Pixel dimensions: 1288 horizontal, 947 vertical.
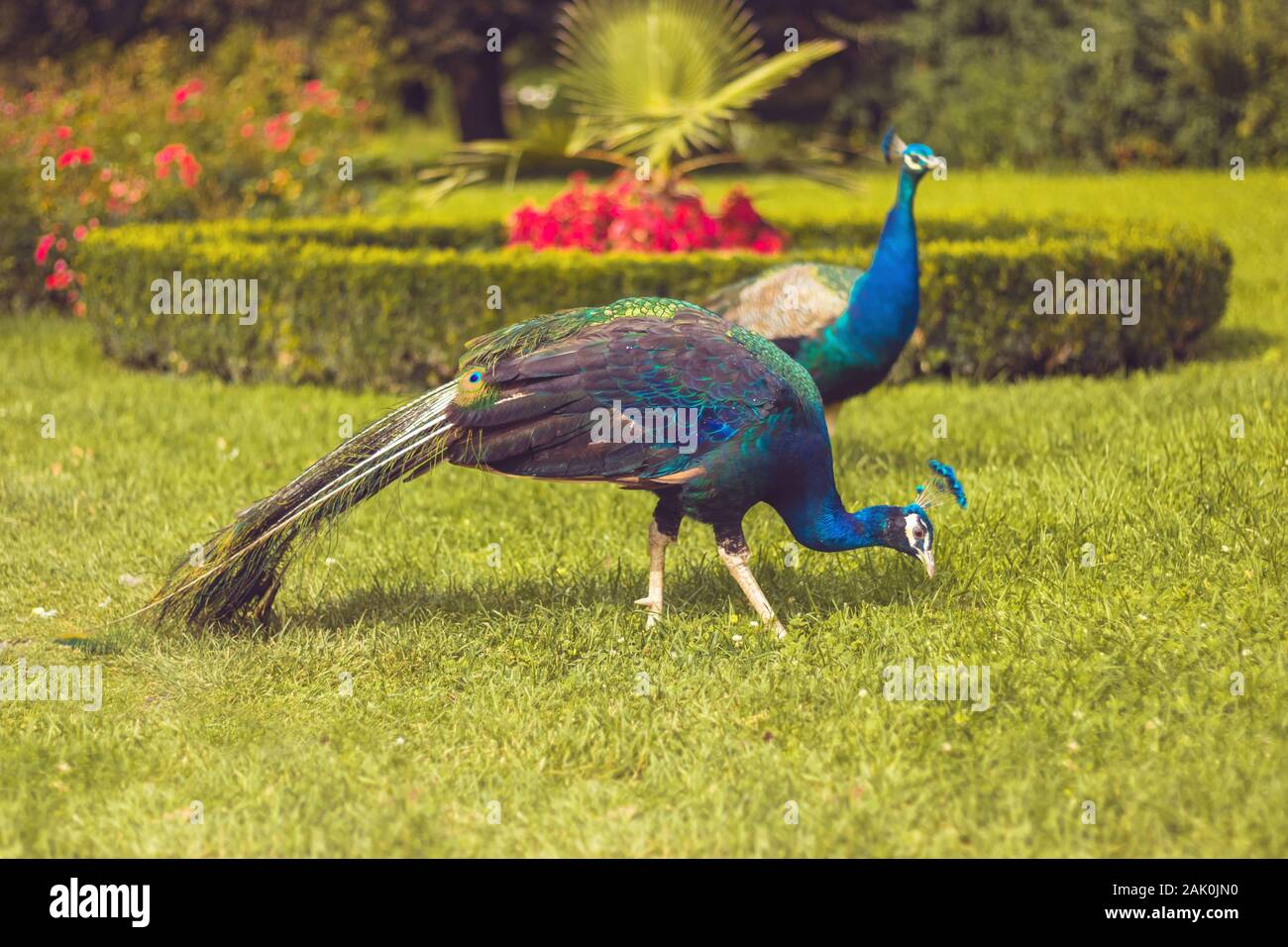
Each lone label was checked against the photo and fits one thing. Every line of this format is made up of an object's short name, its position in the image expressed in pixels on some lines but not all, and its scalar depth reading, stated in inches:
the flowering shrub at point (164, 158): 541.3
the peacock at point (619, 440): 205.6
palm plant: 432.5
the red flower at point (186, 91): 584.1
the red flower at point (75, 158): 535.5
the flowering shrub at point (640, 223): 450.3
